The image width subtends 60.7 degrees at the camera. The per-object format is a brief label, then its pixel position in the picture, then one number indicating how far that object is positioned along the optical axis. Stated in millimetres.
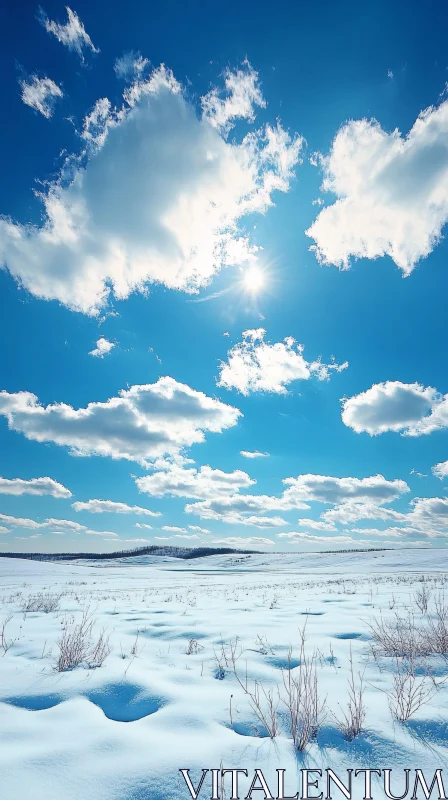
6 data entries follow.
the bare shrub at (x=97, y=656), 3913
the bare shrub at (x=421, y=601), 6492
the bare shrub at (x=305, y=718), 2373
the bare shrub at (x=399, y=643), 3965
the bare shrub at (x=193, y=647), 4590
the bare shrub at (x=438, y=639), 4105
